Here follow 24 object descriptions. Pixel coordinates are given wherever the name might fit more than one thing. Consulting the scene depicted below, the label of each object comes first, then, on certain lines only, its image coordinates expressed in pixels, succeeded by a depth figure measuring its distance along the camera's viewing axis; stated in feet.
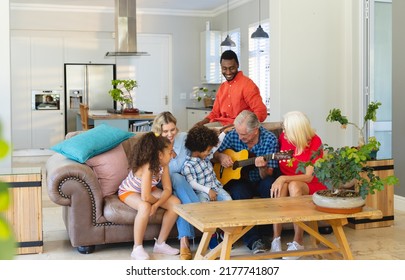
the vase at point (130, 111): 27.02
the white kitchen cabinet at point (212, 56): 37.19
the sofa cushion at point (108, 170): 13.92
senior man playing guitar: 14.44
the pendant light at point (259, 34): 27.71
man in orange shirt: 17.07
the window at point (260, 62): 31.19
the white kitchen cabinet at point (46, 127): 36.06
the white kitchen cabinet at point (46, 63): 35.73
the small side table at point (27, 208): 13.21
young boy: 13.99
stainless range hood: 32.22
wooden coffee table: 10.47
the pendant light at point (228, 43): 30.83
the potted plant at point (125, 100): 26.33
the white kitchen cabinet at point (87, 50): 36.19
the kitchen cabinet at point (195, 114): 34.96
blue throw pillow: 13.74
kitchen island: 25.79
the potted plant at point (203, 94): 37.35
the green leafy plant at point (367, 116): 16.39
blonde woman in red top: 13.41
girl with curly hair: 12.82
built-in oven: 35.99
